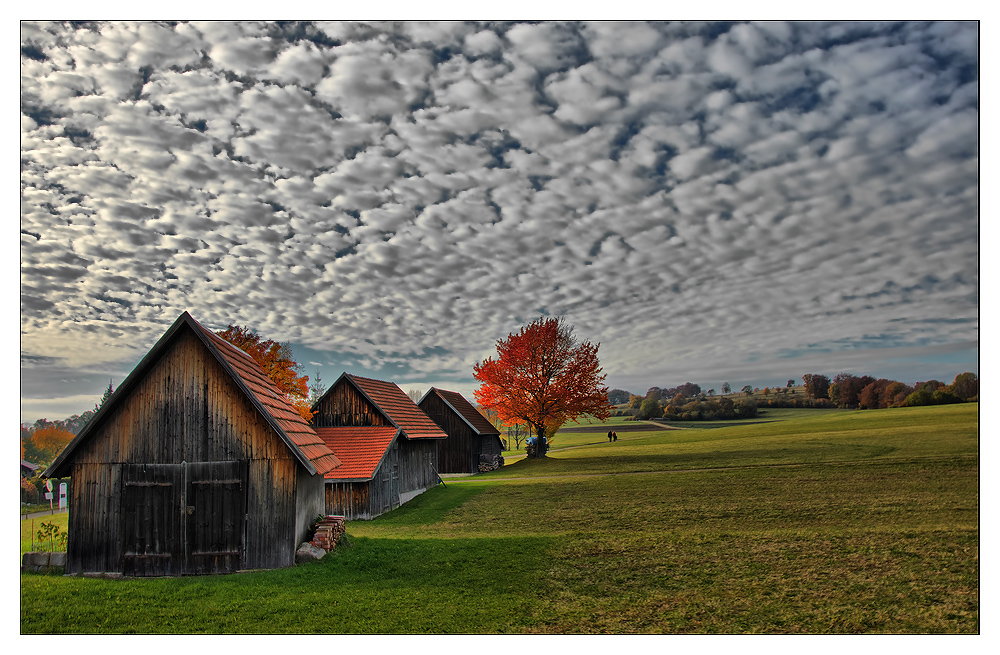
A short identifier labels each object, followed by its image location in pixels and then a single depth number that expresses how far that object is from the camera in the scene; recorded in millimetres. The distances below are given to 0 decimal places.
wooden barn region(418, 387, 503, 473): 42094
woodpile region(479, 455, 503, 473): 43094
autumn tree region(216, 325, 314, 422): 36469
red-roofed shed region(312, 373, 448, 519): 23594
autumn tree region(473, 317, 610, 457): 42219
